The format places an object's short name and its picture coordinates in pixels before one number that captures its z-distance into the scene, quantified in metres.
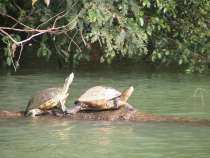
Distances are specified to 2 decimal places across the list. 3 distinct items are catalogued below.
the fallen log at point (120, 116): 18.66
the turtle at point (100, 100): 19.19
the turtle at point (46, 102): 19.51
